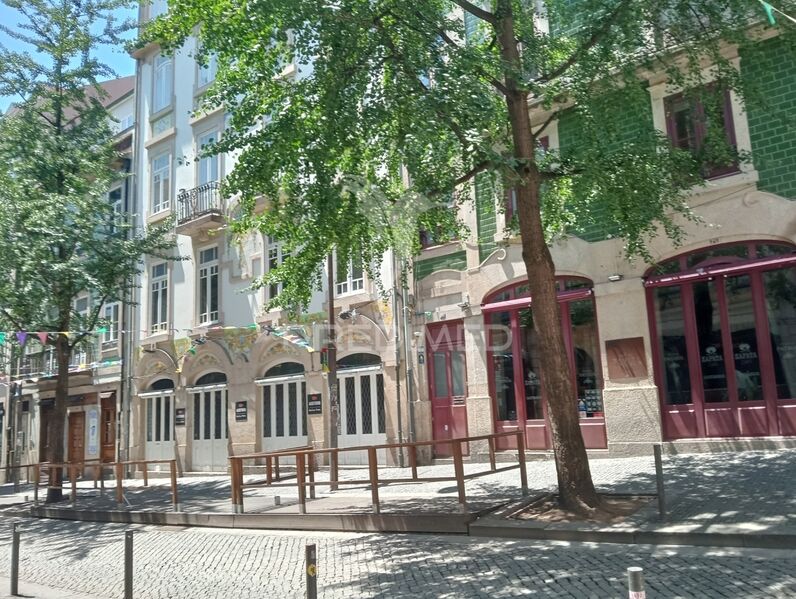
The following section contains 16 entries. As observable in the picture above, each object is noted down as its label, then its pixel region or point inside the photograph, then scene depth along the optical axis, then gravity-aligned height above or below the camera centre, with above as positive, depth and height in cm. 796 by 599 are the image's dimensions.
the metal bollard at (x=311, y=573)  510 -115
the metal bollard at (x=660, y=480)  803 -94
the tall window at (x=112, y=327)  2456 +331
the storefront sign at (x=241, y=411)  1977 +15
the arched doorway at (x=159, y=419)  2245 +5
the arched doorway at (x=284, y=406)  1866 +22
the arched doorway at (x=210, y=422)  2056 -12
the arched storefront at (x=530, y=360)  1438 +90
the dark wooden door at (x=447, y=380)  1600 +62
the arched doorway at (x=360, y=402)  1700 +21
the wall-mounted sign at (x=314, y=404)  1772 +23
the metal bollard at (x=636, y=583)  351 -92
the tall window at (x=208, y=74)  2261 +1115
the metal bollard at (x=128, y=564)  704 -144
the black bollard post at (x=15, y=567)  835 -166
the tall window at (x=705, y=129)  1053 +481
